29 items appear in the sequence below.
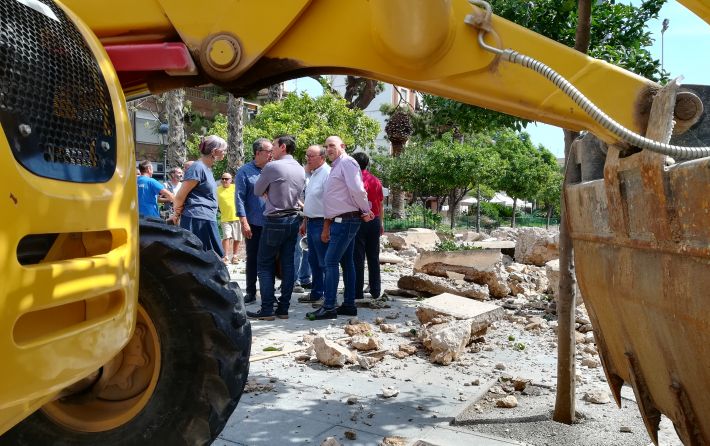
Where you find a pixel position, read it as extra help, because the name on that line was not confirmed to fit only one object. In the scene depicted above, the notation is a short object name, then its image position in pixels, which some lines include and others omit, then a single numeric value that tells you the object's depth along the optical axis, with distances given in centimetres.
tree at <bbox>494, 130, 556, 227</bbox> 3688
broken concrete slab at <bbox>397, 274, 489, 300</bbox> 848
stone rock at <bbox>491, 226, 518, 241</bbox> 2075
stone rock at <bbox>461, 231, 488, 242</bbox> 1965
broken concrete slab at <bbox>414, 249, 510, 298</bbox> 899
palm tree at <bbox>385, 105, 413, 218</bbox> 2969
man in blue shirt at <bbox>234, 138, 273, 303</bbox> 759
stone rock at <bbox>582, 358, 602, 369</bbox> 525
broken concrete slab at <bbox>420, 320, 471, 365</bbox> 534
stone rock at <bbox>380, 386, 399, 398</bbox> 441
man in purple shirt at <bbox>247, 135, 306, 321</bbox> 699
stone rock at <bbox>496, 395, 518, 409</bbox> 429
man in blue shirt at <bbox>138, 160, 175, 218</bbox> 773
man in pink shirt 704
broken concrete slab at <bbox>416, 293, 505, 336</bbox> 604
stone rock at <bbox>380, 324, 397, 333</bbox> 646
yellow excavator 181
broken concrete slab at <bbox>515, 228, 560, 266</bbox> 1238
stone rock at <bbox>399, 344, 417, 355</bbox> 556
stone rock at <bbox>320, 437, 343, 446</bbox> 342
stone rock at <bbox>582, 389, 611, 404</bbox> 438
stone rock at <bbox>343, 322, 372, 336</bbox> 624
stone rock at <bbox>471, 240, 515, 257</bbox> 1416
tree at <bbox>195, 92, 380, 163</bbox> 2361
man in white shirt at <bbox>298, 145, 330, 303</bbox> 767
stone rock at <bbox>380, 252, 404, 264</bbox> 1331
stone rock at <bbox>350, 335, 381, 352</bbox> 553
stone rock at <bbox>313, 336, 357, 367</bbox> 511
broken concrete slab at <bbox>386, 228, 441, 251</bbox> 1655
